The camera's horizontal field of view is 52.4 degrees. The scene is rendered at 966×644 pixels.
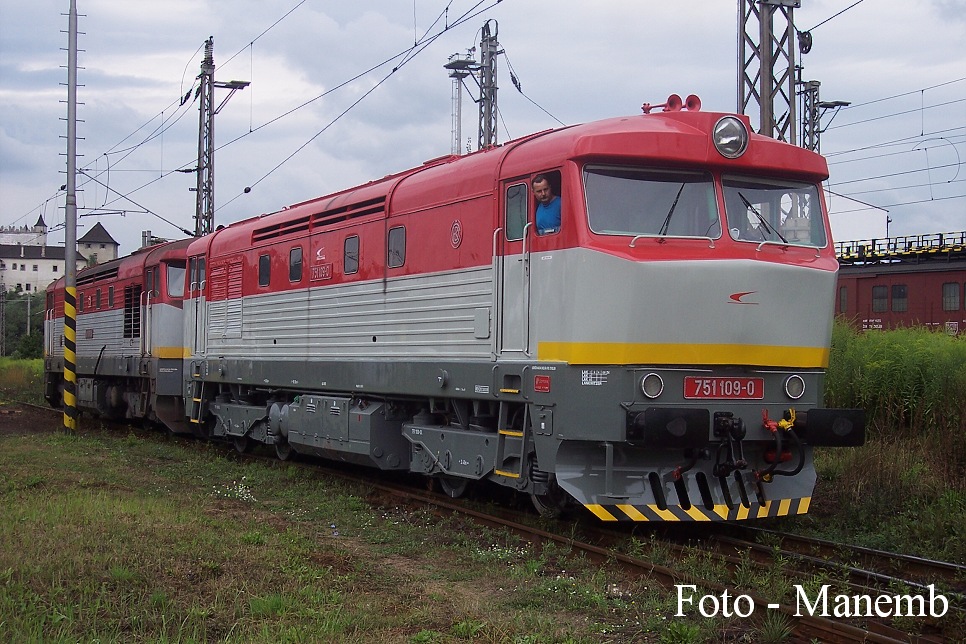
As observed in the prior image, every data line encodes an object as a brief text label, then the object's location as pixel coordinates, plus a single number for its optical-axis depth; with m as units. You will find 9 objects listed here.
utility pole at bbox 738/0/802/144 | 14.28
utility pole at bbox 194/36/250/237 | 26.98
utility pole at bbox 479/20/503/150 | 25.34
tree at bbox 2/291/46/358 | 87.50
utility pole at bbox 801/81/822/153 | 28.91
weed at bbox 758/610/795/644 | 6.25
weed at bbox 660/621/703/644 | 6.19
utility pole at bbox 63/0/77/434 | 21.47
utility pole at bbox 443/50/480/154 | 27.28
